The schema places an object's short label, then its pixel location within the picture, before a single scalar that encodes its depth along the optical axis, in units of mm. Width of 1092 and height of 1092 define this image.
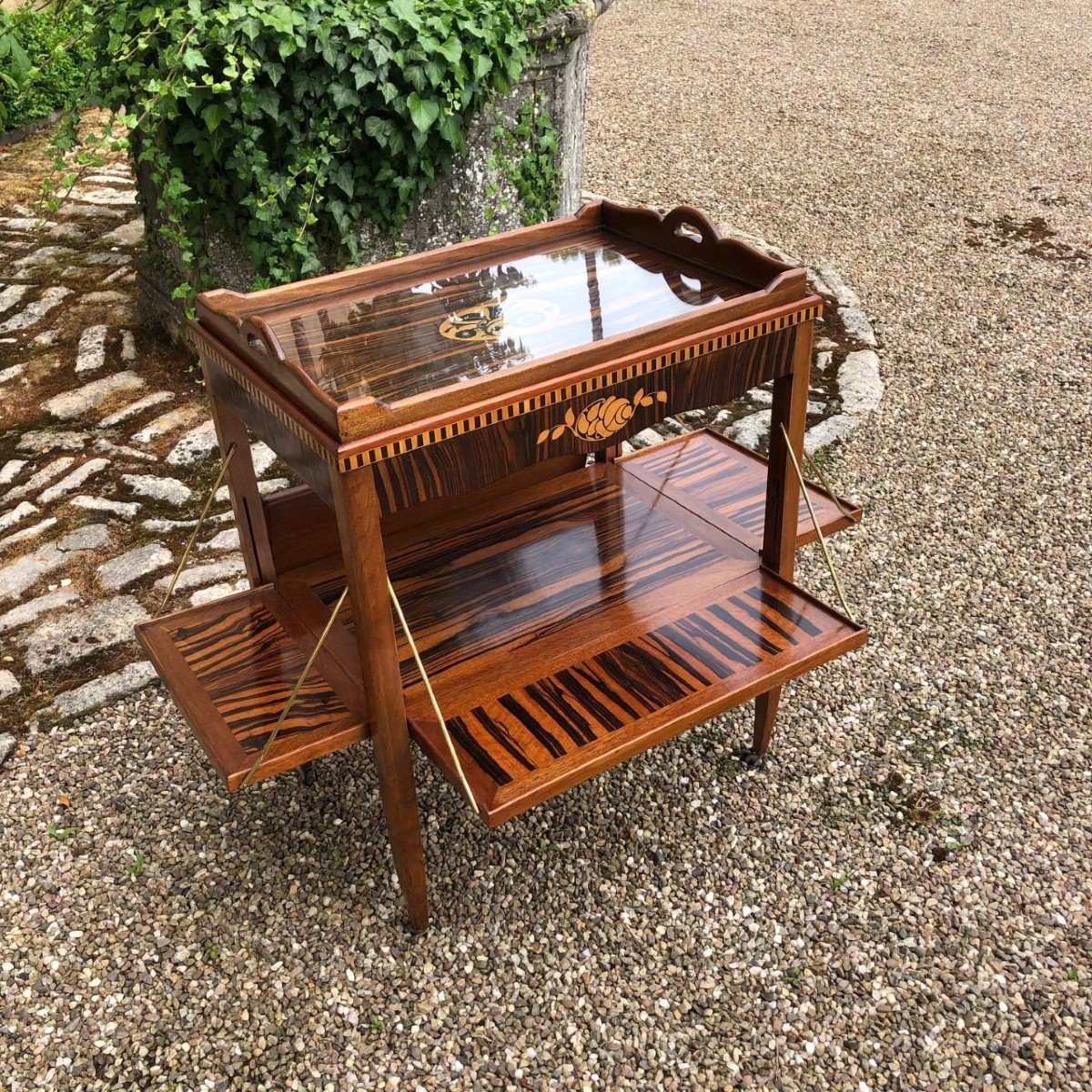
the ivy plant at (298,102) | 3709
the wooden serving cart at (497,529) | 2039
